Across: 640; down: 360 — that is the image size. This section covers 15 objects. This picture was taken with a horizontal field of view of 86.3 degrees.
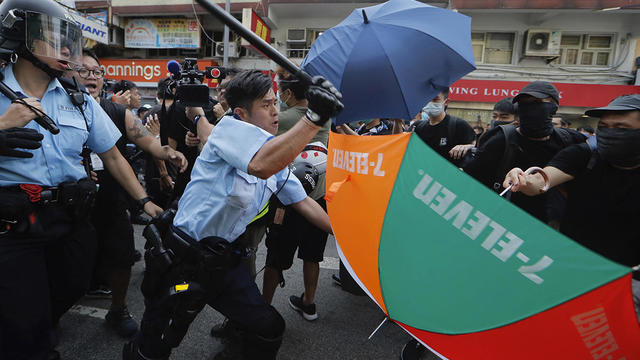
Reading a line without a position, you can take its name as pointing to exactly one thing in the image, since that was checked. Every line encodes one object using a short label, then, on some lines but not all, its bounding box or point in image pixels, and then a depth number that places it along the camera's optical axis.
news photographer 2.00
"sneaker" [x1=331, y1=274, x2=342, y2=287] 3.57
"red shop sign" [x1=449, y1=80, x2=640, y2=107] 12.17
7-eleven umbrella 0.85
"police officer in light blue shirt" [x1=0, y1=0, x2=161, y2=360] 1.62
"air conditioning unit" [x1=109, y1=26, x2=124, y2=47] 13.98
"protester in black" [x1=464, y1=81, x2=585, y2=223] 2.35
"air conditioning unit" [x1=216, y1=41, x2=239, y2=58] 13.37
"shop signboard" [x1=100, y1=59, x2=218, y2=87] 13.96
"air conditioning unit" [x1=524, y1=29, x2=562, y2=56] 12.14
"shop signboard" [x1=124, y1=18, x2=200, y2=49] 13.77
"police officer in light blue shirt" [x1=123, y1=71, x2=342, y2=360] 1.62
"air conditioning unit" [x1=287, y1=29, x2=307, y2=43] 13.69
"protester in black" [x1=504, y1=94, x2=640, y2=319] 1.70
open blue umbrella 2.07
